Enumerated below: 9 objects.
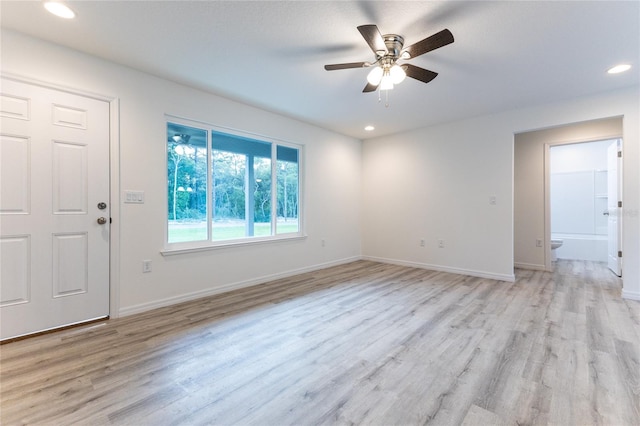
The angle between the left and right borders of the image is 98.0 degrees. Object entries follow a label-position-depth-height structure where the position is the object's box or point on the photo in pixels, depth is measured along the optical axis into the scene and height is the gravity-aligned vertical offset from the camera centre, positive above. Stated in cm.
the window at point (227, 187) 332 +35
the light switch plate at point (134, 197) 284 +16
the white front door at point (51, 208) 226 +3
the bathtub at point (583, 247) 555 -71
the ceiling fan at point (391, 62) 205 +122
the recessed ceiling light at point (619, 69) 277 +147
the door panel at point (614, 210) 424 +5
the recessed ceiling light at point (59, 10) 194 +146
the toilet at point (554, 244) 521 -60
